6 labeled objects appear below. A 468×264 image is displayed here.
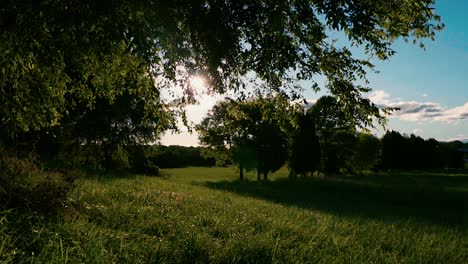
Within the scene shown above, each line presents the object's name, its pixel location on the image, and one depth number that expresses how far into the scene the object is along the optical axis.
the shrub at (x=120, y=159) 40.16
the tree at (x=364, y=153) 65.56
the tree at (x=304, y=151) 52.34
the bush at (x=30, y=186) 7.20
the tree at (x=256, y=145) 48.75
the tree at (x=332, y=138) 59.27
